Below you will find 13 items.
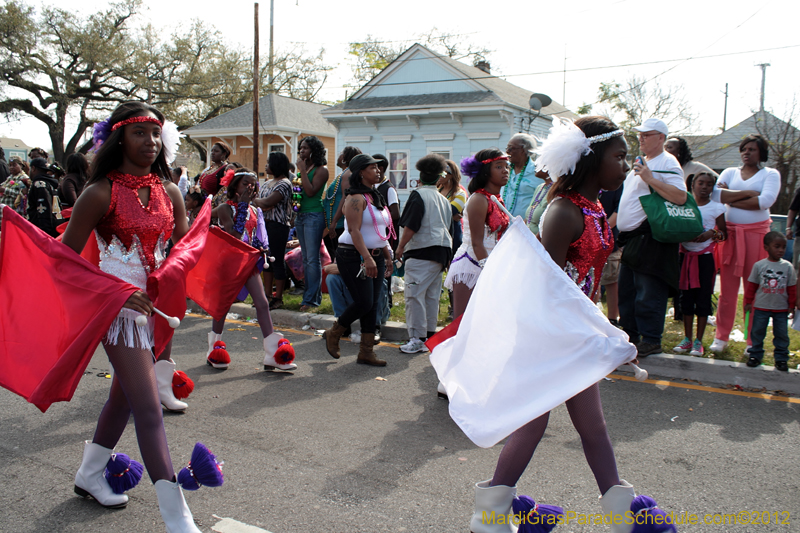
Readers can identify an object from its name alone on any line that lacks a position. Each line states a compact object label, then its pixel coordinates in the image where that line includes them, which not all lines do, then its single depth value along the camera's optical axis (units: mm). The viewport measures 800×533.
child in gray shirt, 5574
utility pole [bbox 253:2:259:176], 20453
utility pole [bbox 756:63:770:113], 37762
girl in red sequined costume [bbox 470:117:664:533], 2578
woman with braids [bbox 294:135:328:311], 8367
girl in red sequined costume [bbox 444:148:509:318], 4867
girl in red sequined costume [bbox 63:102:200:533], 2852
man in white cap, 5852
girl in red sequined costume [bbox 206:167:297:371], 5746
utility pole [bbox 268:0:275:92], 27159
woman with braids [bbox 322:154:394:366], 5766
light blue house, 20422
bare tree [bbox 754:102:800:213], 21208
